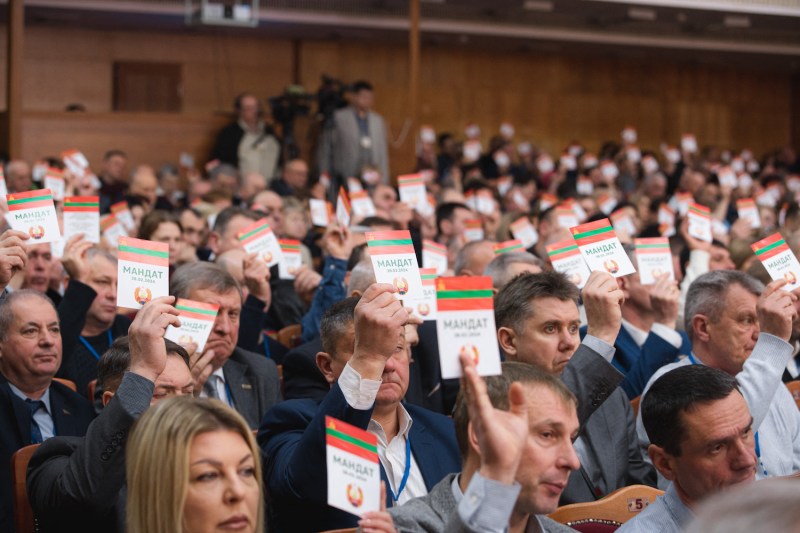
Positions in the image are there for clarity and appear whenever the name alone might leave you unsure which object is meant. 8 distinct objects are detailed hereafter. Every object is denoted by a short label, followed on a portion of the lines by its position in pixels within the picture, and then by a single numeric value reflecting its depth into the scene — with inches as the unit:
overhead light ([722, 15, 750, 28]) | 599.5
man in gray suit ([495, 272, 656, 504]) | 144.1
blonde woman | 88.7
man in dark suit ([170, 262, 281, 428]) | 169.0
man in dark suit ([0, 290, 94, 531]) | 154.2
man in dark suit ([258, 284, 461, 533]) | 104.6
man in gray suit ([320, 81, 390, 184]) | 476.4
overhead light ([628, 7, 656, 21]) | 569.3
